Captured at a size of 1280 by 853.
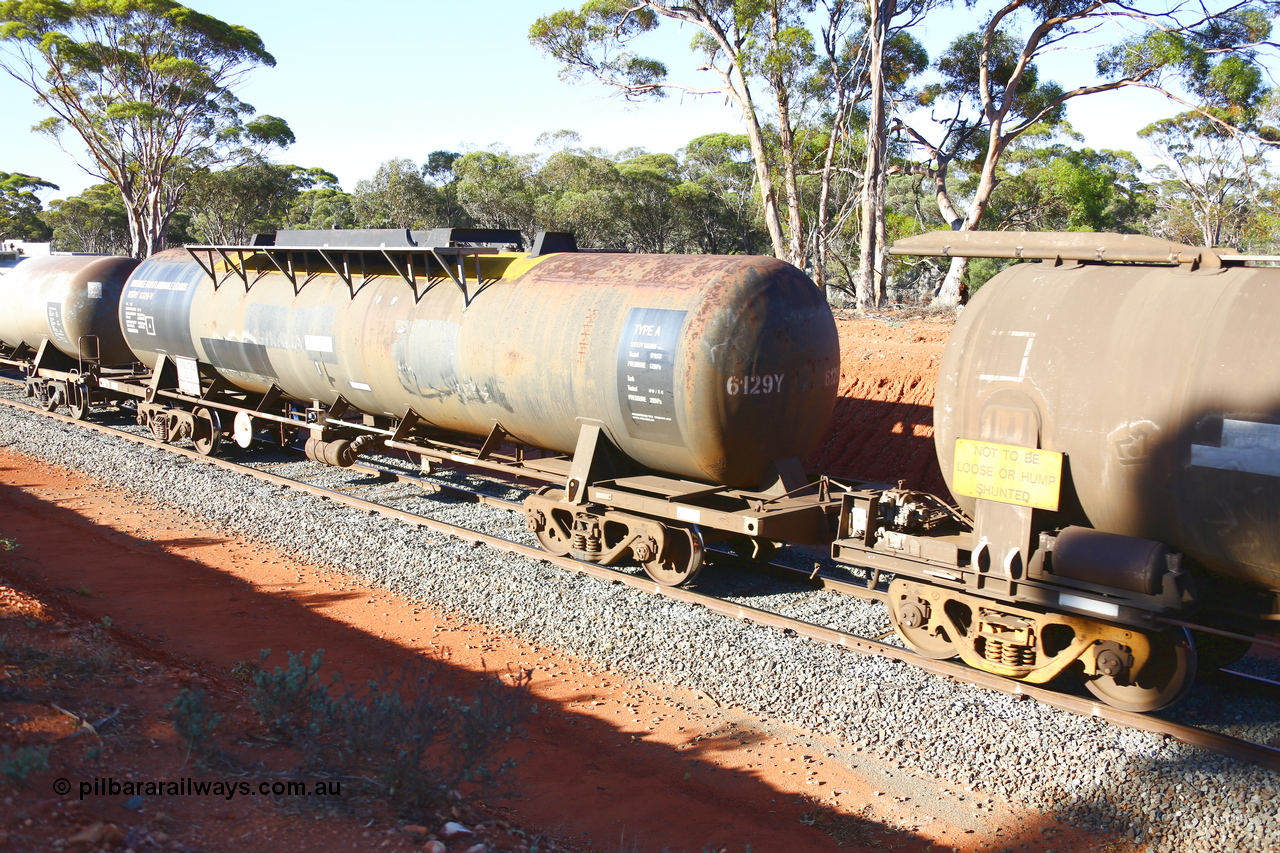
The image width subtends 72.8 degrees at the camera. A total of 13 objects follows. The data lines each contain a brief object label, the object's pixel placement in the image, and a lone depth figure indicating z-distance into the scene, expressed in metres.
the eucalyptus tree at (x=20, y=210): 68.06
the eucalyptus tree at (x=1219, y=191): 39.94
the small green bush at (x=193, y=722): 4.87
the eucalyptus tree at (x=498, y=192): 46.62
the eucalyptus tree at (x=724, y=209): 44.25
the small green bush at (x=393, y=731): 4.98
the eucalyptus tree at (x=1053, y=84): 22.00
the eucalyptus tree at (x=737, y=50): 26.84
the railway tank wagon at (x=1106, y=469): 6.15
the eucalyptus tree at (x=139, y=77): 37.38
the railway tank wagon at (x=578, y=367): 9.16
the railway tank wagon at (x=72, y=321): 19.33
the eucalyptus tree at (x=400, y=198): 51.16
